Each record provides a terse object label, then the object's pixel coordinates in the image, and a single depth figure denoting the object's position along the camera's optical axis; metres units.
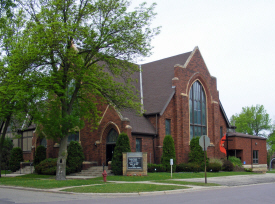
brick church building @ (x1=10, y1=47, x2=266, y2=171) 29.88
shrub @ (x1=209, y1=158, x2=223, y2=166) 31.17
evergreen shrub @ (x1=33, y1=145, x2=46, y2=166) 34.19
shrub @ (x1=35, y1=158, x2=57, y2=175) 29.11
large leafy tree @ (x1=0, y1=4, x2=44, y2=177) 20.86
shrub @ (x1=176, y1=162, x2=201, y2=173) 29.45
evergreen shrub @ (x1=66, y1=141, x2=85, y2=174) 28.39
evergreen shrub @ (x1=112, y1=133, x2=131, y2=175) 25.70
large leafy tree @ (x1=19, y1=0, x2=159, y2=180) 21.25
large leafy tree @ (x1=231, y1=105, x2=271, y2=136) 72.62
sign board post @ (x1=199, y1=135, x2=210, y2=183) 18.03
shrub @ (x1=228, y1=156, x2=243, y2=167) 35.01
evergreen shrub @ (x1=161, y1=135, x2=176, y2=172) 28.84
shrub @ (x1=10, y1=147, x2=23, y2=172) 37.00
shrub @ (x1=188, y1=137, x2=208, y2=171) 30.81
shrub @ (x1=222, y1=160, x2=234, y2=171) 32.97
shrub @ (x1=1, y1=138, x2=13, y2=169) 42.25
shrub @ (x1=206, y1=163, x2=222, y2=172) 29.71
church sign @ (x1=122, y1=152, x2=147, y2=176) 24.80
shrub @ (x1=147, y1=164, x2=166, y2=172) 27.59
